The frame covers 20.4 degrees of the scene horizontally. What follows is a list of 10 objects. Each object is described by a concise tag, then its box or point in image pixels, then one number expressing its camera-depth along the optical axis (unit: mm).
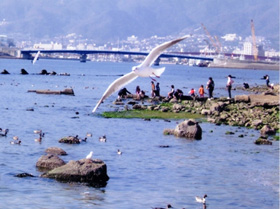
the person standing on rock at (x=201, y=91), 43244
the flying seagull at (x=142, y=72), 15602
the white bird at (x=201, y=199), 16750
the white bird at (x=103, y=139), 26722
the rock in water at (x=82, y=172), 18438
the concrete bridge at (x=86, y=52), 136512
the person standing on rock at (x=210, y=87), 42906
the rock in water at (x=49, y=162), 19706
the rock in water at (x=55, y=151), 22438
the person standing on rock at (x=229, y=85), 43156
